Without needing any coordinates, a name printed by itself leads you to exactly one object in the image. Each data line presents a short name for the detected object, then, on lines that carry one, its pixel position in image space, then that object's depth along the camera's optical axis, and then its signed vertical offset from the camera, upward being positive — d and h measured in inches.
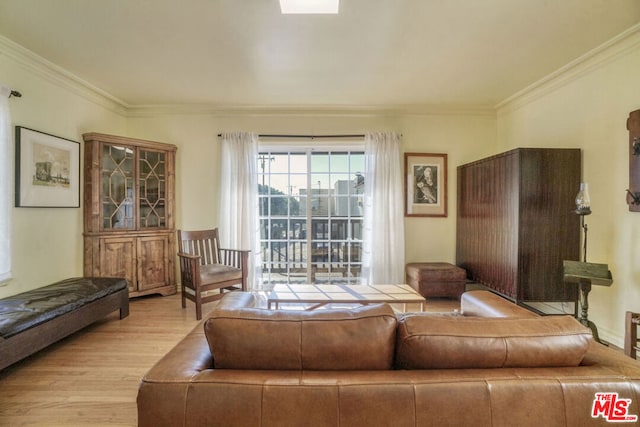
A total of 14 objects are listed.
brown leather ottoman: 135.5 -32.2
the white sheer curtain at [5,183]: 91.9 +9.3
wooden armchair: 117.8 -24.5
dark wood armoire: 104.5 -2.9
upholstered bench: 73.9 -30.1
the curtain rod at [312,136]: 152.6 +40.4
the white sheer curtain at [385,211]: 149.8 +0.8
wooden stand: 82.7 -18.6
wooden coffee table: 96.1 -29.1
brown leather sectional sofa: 31.9 -19.3
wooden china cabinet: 124.6 -0.1
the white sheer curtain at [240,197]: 149.5 +7.8
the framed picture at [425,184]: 154.3 +15.2
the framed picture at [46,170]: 100.9 +15.7
